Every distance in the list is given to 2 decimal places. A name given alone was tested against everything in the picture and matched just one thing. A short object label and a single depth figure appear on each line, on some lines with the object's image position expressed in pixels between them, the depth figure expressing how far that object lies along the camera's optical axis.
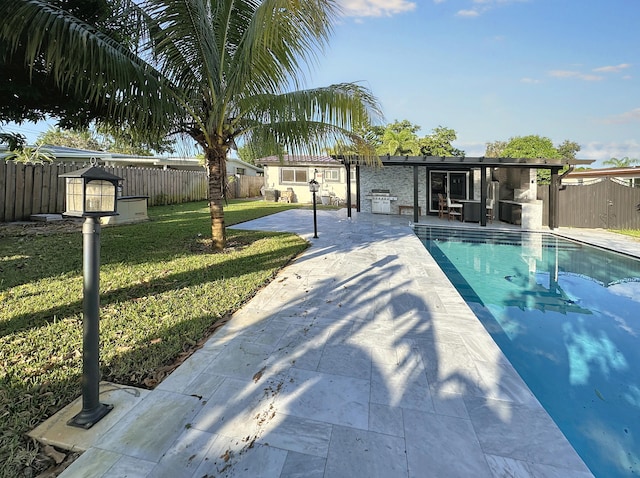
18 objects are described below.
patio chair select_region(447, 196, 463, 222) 14.85
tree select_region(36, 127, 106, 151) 36.66
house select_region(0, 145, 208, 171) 21.39
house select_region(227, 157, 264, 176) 28.90
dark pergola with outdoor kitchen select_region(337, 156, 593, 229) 12.30
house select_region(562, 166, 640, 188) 23.94
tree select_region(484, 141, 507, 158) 44.58
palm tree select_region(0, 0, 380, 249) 4.48
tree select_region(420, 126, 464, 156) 31.54
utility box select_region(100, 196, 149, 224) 10.77
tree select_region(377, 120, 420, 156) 25.64
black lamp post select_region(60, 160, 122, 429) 2.12
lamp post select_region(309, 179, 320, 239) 9.23
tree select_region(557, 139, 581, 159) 45.28
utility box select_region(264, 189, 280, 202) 22.86
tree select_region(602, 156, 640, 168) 40.37
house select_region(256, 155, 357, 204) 22.20
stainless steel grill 16.30
